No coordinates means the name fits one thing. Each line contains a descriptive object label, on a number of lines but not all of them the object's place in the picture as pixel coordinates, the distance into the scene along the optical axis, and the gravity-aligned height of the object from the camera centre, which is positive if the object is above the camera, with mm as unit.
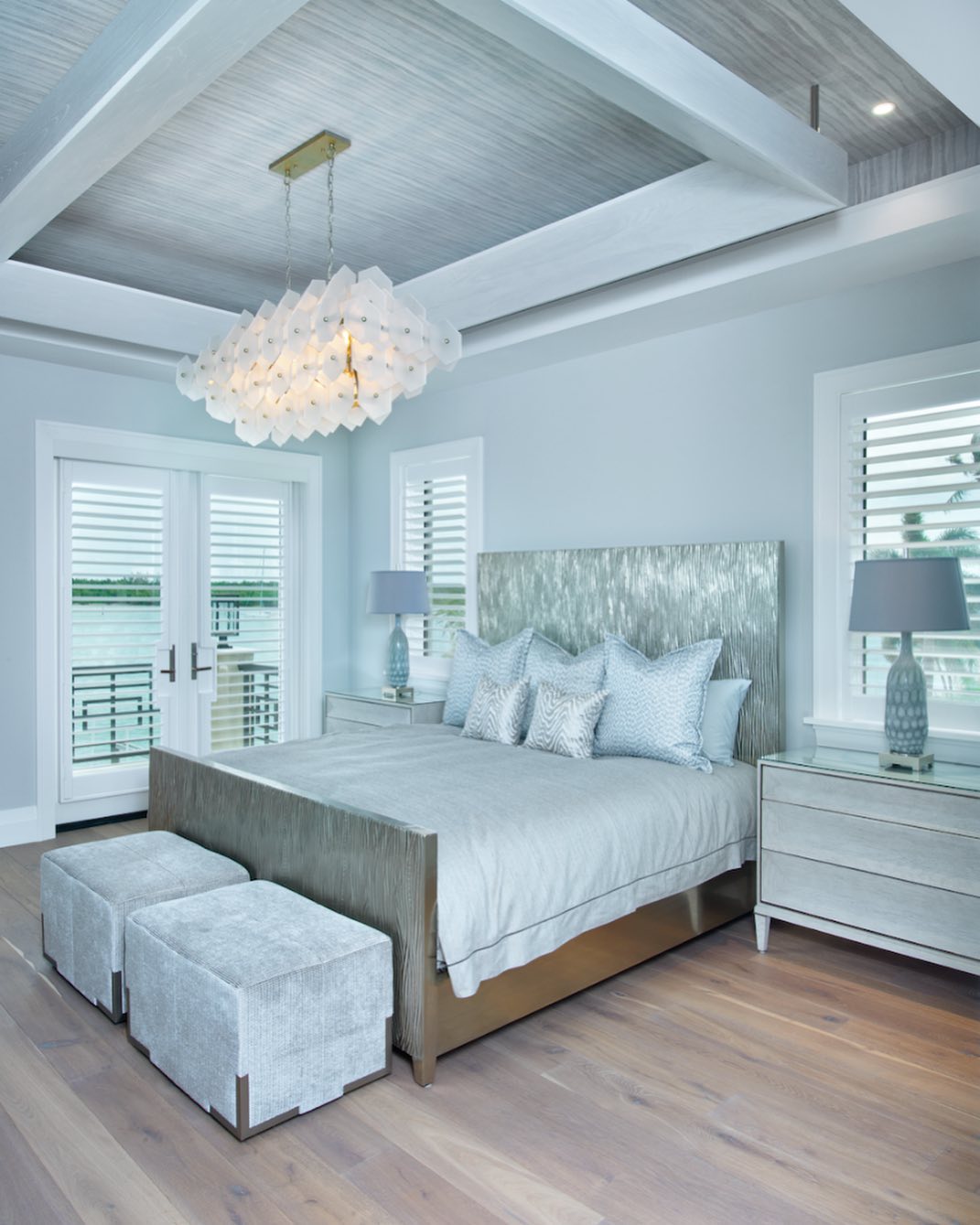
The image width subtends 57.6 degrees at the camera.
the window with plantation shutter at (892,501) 3229 +393
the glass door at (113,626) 4824 -131
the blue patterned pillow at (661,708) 3514 -424
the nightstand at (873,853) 2789 -830
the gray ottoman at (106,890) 2656 -896
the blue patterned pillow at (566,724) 3646 -502
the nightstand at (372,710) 4883 -610
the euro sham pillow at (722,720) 3678 -485
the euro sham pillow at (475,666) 4371 -316
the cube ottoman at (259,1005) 2088 -995
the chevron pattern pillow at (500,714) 3975 -499
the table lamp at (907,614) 2898 -33
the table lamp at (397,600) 5121 +16
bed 2404 -653
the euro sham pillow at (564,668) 3928 -294
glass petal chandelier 2781 +822
